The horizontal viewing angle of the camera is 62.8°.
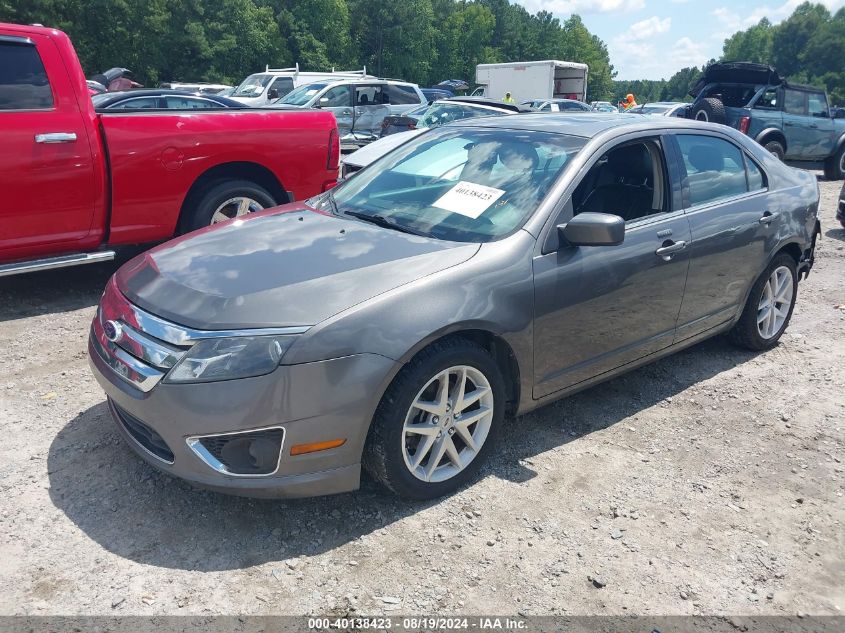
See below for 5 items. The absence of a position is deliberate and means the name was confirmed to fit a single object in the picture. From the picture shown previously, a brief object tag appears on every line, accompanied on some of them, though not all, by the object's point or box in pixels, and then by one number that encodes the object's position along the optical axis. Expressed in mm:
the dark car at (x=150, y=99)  10812
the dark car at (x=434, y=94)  34012
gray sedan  2584
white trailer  32159
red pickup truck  4766
